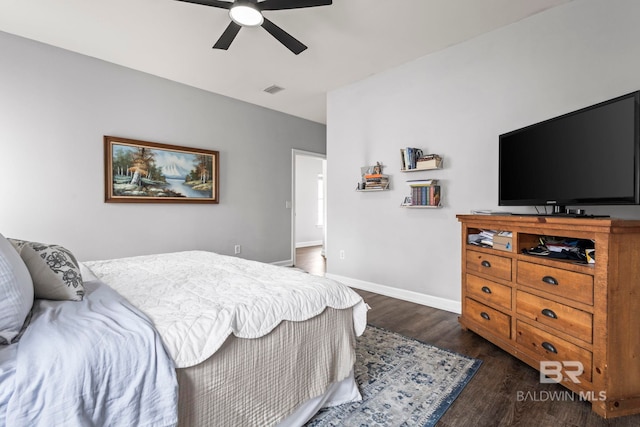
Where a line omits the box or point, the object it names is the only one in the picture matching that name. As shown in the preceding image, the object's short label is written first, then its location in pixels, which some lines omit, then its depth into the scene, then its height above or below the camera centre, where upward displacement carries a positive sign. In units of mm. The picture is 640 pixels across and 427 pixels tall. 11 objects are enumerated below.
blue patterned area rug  1526 -1041
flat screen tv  1587 +333
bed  902 -508
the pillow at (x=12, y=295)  913 -278
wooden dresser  1502 -551
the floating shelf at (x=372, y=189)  3602 +263
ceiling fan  2071 +1440
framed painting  3469 +479
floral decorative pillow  1254 -272
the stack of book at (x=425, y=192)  3089 +197
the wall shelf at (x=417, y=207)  3094 +44
